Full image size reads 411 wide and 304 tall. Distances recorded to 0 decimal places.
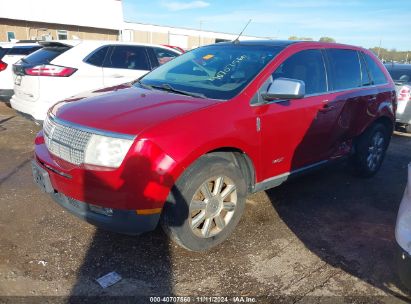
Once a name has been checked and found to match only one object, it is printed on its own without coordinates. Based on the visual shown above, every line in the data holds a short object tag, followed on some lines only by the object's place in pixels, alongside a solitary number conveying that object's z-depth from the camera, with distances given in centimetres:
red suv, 270
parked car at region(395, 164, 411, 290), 241
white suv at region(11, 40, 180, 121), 582
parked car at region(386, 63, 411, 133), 806
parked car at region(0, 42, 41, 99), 786
